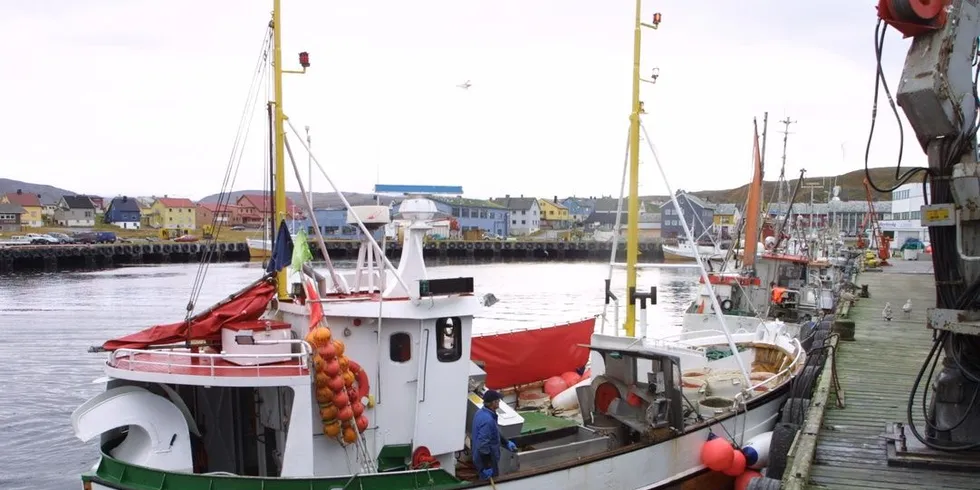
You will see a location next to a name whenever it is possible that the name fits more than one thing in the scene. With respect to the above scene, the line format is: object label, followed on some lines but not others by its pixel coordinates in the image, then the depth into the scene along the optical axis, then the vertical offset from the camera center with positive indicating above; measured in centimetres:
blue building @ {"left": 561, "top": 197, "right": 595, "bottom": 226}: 13162 +243
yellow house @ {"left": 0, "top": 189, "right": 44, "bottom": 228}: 10788 +18
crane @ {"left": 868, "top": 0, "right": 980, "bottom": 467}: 697 +85
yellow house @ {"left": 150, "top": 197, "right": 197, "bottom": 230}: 11250 -48
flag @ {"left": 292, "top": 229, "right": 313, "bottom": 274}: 915 -49
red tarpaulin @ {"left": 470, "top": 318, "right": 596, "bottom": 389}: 1455 -281
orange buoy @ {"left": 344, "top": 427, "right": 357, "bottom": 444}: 834 -254
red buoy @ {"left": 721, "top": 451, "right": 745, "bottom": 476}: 1071 -358
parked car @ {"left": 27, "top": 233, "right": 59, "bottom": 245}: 7350 -327
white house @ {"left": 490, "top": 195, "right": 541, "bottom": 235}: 11619 +91
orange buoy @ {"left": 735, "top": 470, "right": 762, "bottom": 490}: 1089 -384
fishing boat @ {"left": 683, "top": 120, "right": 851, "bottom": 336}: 2289 -225
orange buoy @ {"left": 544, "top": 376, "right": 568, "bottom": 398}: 1386 -322
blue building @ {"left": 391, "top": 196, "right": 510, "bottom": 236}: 9881 +43
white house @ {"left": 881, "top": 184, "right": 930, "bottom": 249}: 6856 +143
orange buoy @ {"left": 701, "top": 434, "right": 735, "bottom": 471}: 1053 -336
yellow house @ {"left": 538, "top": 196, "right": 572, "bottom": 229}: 12481 +102
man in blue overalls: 851 -260
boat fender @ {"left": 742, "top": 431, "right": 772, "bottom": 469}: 1093 -346
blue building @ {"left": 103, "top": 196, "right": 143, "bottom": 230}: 11338 -62
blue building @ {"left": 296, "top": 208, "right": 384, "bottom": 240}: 8931 -114
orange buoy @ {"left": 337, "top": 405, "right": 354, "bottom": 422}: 823 -226
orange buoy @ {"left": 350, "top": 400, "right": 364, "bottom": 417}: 843 -225
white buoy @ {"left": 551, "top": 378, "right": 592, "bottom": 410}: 1223 -305
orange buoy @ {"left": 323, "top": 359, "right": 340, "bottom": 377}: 799 -169
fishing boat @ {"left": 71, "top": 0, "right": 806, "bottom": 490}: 812 -237
